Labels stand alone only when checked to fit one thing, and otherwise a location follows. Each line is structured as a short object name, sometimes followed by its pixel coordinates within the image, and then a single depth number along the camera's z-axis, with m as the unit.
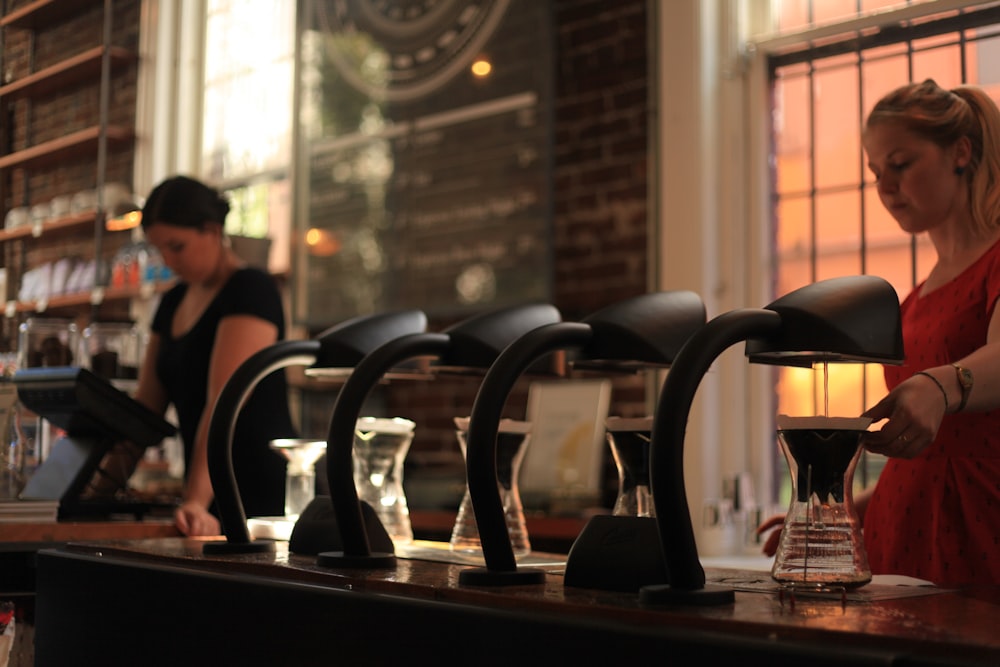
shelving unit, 3.56
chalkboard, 4.38
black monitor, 2.52
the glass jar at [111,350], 3.22
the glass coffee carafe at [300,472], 1.95
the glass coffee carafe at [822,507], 1.19
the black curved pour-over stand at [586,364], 1.26
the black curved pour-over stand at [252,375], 1.70
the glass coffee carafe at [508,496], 1.58
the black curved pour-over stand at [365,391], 1.49
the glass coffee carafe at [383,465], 1.78
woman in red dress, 1.91
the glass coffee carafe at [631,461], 1.43
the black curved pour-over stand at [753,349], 1.12
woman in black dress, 2.93
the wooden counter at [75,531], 2.24
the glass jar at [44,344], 3.01
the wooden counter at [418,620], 0.94
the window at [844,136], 3.48
